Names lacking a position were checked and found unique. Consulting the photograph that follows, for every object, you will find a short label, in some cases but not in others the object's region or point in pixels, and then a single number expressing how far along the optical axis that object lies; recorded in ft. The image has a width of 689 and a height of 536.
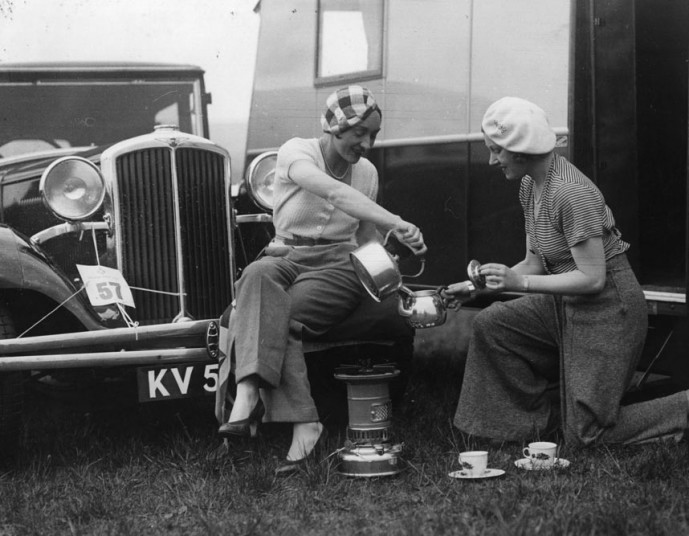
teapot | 10.93
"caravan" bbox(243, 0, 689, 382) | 13.43
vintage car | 11.81
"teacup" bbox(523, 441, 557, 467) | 10.77
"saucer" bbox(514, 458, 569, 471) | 10.71
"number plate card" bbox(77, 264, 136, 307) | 12.54
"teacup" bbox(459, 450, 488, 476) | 10.51
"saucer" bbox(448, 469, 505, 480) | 10.41
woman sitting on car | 11.17
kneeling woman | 11.06
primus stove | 10.71
